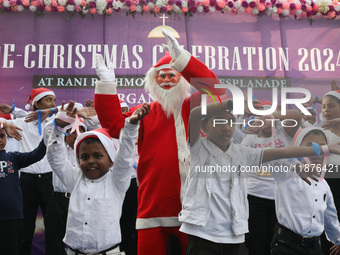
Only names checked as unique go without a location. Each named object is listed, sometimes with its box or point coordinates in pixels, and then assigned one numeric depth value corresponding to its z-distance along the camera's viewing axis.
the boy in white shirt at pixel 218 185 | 2.02
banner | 4.82
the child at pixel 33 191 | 3.62
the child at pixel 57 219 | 3.22
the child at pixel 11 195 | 2.89
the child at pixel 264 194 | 3.14
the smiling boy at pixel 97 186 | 2.21
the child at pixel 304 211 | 2.50
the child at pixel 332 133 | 3.21
